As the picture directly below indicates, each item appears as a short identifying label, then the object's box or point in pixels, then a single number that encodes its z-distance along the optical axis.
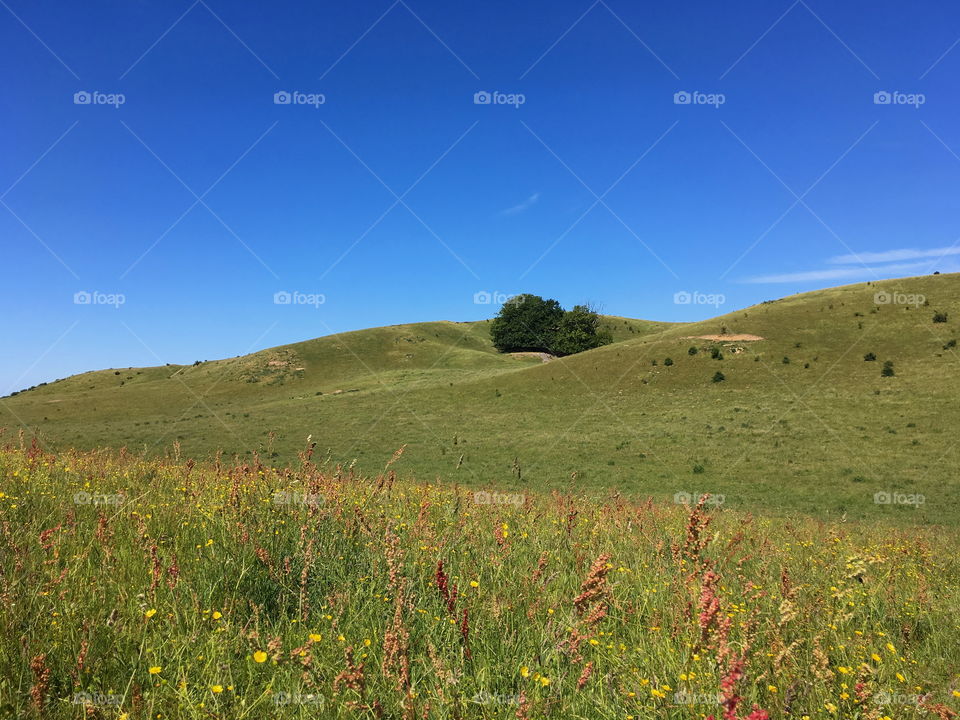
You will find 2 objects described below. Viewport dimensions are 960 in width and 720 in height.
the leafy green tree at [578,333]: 86.50
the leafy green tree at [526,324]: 94.75
